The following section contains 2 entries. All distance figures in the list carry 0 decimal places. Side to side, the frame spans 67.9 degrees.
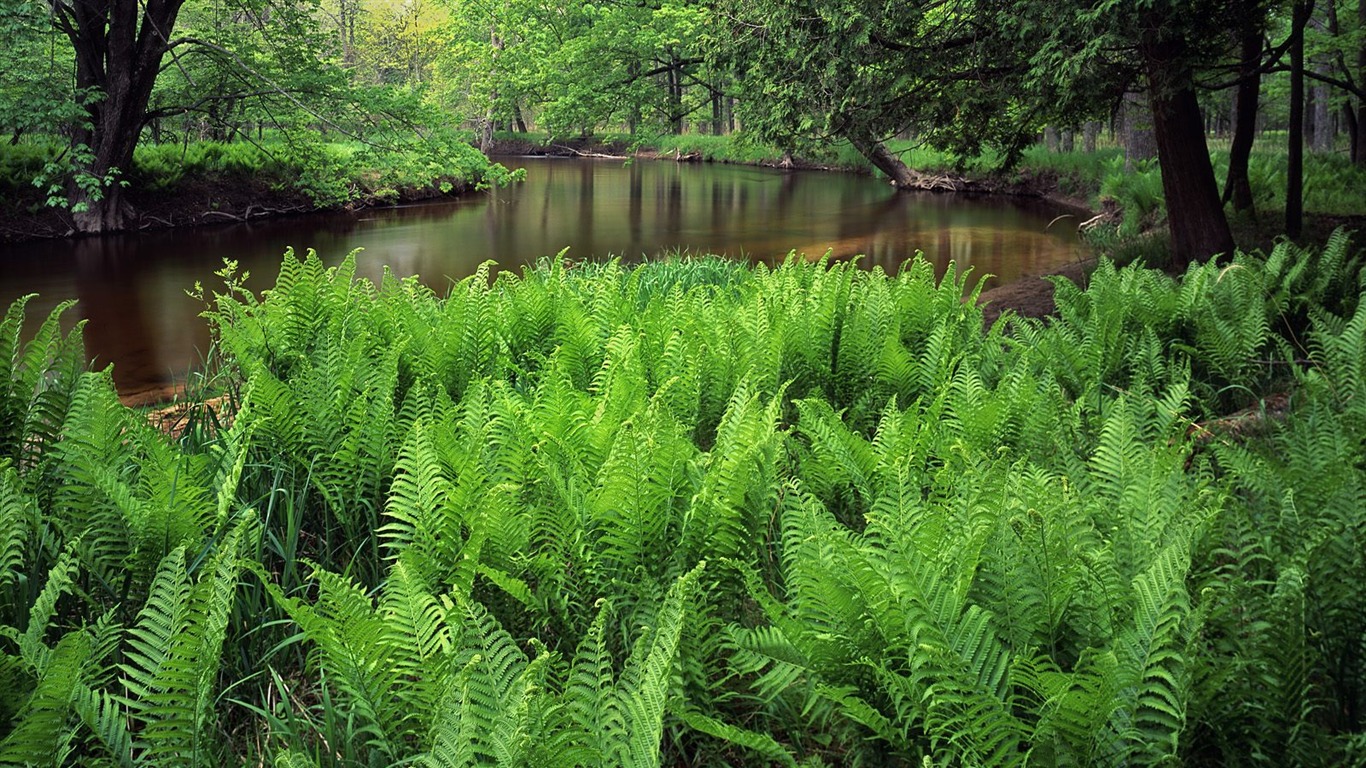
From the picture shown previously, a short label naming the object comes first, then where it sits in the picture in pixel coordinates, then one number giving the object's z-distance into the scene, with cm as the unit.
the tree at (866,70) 775
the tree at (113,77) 1641
